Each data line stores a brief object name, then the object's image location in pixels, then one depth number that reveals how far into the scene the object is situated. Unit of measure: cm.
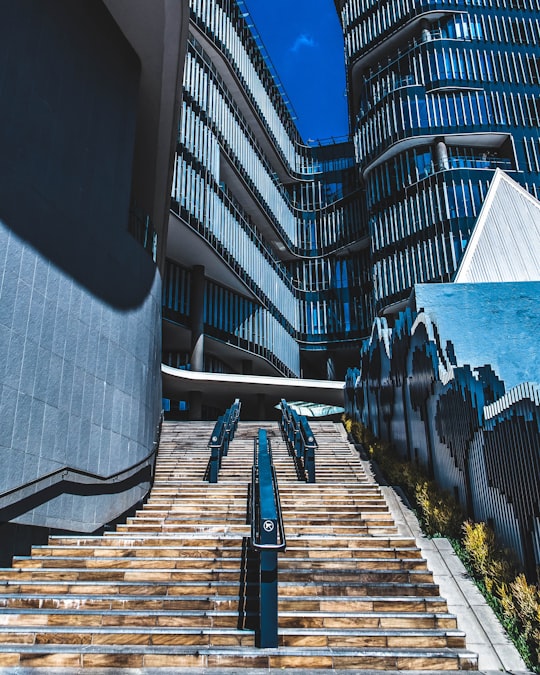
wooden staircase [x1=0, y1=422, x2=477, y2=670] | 487
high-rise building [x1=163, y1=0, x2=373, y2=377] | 3064
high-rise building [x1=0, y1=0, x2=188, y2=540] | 733
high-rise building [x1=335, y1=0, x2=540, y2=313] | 3684
